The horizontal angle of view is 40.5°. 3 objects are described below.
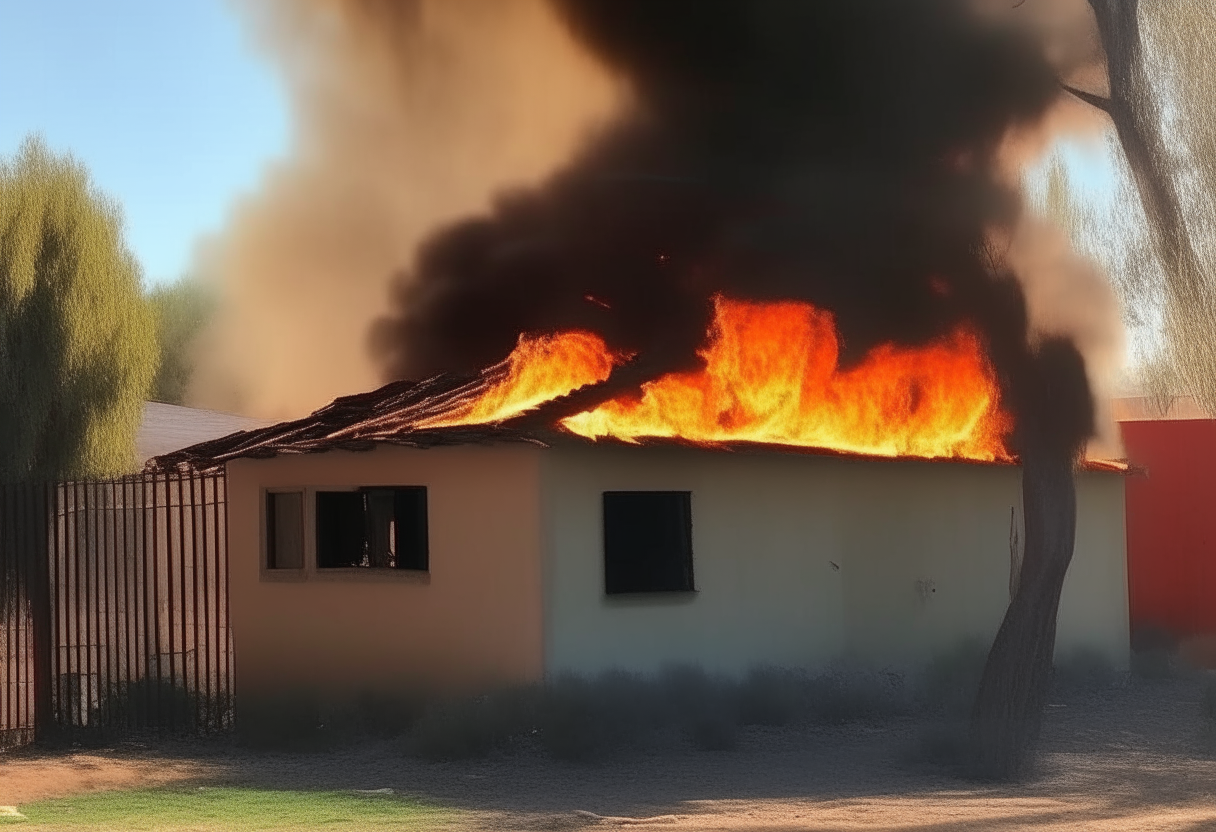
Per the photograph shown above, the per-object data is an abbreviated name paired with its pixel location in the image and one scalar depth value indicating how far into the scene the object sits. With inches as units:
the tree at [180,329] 1605.6
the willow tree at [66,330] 625.3
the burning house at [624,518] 544.1
